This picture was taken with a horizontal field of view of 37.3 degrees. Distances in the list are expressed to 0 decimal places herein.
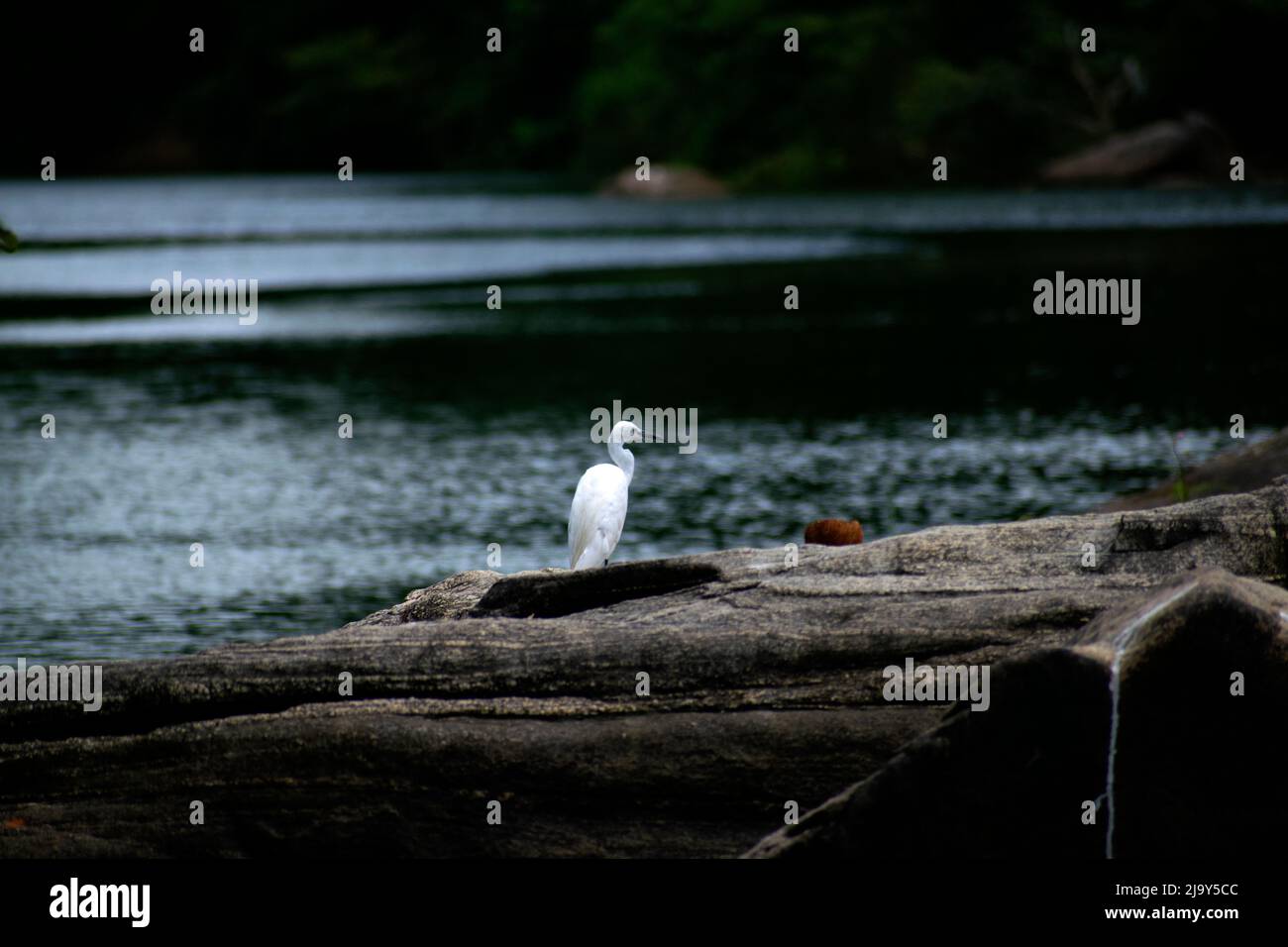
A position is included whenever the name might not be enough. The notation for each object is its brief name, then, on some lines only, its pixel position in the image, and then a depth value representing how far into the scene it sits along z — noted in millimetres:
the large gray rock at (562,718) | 9156
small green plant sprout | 16766
